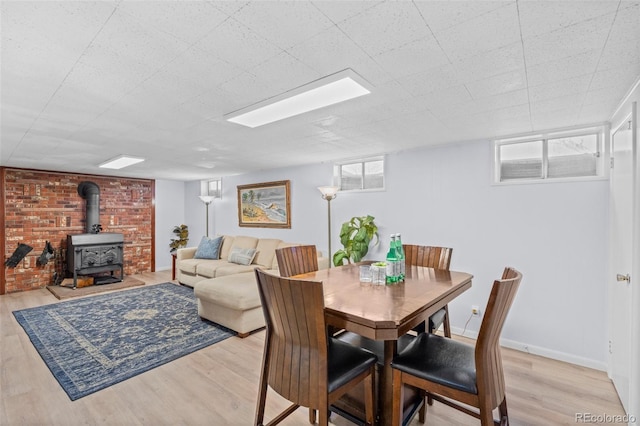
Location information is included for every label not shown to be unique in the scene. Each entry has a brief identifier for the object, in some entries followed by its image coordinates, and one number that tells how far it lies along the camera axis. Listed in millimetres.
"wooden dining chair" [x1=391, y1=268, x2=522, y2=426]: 1352
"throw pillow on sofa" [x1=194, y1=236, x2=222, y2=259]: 5754
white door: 2029
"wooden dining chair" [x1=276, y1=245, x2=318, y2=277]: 2486
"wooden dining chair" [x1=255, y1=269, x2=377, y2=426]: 1367
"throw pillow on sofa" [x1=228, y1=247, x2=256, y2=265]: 5129
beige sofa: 3391
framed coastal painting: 5418
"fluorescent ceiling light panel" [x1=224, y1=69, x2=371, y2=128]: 1885
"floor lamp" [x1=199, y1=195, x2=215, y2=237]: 6184
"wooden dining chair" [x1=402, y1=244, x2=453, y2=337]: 2430
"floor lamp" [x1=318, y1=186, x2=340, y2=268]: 4227
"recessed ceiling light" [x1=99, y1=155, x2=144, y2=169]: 4366
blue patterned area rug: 2631
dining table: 1336
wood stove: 5434
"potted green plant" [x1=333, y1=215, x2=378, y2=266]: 3955
